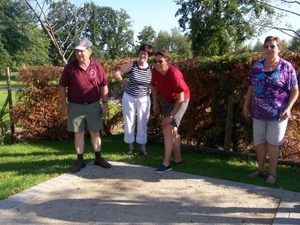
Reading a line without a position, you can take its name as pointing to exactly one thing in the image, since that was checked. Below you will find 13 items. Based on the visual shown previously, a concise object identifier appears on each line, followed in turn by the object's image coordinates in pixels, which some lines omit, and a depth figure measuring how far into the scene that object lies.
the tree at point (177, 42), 68.32
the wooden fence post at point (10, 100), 6.55
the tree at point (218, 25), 32.69
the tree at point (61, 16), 11.59
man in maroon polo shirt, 4.33
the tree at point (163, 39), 71.44
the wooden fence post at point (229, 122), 5.18
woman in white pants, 5.02
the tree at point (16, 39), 38.47
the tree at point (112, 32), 71.19
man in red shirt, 4.21
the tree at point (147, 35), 75.12
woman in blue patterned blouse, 3.80
